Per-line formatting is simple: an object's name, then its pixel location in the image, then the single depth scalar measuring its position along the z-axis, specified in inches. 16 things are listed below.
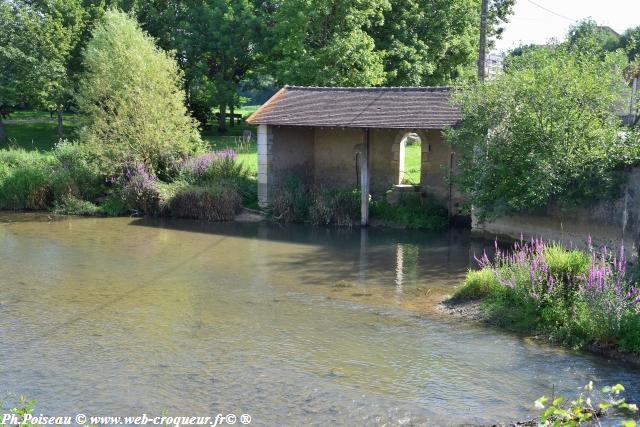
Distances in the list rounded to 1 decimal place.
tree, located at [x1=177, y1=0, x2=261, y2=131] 1218.6
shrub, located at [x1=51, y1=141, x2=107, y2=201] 875.4
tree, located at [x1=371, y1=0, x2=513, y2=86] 1099.9
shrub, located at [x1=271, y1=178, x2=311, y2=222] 797.2
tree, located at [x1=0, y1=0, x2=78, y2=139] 1197.7
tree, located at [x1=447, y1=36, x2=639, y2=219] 549.3
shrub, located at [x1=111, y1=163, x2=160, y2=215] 842.2
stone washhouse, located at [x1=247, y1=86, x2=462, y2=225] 745.0
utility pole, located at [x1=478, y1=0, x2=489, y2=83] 701.3
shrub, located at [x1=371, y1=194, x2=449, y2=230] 756.6
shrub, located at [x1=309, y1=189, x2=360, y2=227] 780.0
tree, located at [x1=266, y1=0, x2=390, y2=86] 1003.9
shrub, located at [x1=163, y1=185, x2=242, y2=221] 814.5
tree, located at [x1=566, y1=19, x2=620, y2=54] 598.9
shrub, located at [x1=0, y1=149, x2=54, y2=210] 886.4
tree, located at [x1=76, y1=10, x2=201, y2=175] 869.2
